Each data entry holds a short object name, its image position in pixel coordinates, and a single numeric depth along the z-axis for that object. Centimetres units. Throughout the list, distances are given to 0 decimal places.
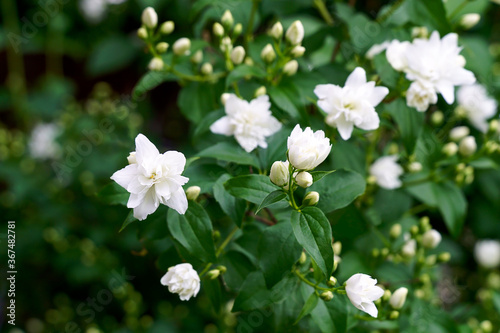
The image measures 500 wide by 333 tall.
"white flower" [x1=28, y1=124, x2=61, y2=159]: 112
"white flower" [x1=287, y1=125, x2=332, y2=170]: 60
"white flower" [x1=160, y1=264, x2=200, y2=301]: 62
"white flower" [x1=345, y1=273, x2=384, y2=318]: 61
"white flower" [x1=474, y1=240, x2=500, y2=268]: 88
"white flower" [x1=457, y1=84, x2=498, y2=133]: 79
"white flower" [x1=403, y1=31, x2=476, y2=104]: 66
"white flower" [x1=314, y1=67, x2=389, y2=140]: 65
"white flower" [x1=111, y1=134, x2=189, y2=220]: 60
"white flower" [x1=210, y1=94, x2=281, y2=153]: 66
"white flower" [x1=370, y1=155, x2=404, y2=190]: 73
